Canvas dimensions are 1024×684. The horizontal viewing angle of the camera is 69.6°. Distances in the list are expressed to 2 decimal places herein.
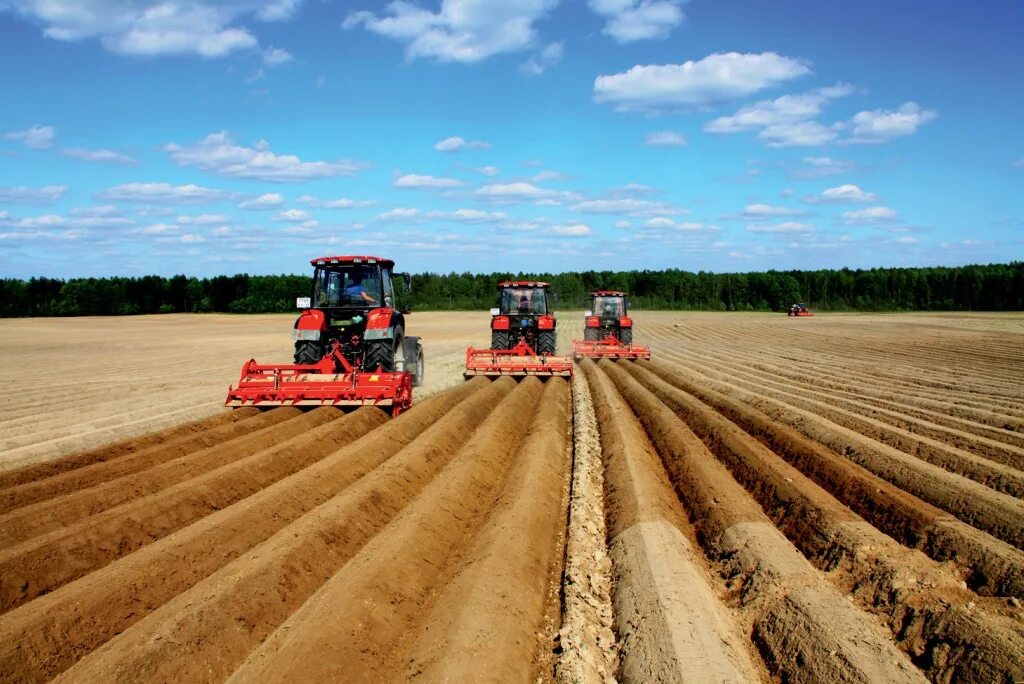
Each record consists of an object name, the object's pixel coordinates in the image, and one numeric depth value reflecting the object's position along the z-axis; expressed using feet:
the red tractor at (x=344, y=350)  34.96
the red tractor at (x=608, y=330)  69.67
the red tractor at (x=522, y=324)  54.95
